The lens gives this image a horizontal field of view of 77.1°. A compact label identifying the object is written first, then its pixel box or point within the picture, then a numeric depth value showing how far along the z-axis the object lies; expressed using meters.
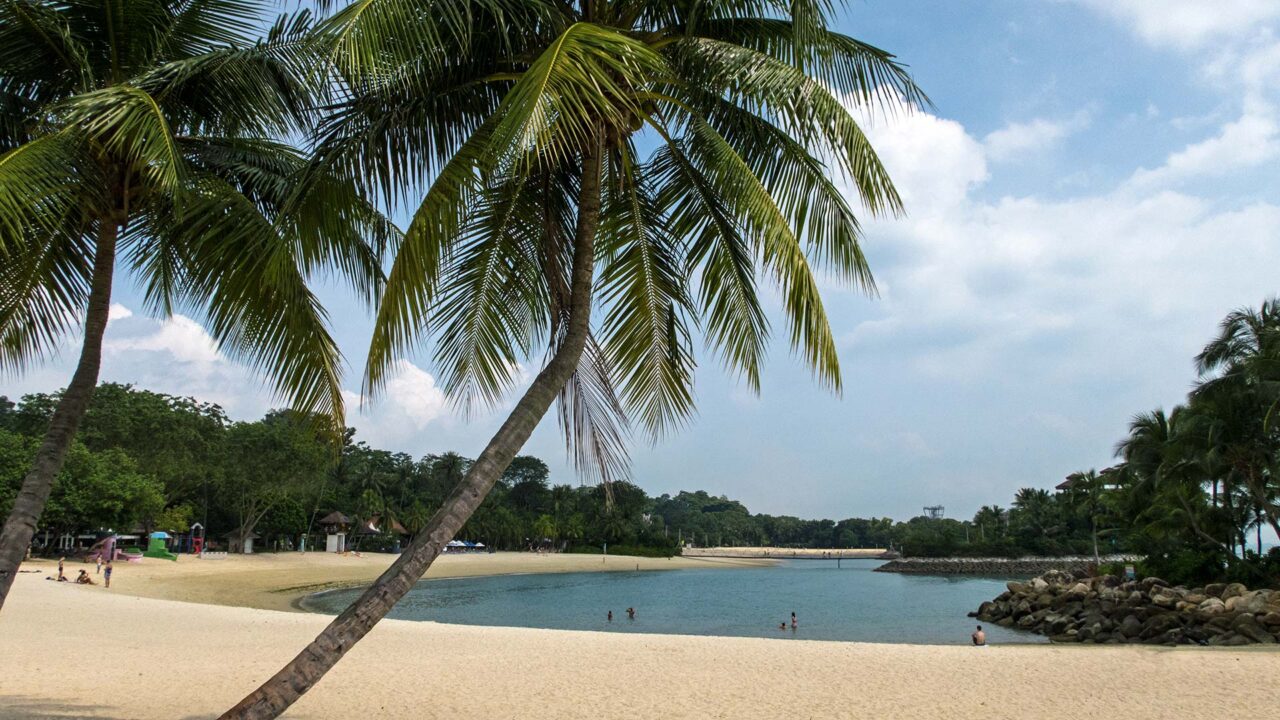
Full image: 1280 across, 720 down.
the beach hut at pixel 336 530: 60.03
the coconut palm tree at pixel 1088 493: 55.17
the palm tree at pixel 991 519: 90.44
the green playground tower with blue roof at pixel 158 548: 40.19
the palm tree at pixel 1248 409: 22.28
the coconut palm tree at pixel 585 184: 4.12
